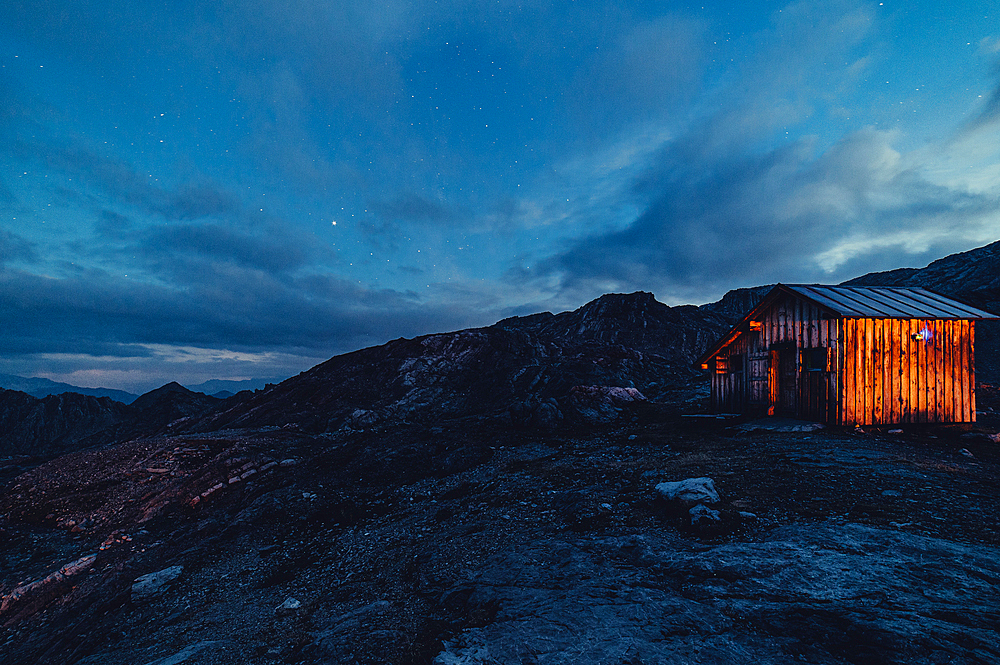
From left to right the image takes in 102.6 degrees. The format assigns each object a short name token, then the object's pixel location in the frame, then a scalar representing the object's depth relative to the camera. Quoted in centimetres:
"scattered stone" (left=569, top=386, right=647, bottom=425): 2158
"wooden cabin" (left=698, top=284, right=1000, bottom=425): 1440
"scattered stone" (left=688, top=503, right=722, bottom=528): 730
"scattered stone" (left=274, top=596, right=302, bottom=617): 714
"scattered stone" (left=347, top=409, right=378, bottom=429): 2589
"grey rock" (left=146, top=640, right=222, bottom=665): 620
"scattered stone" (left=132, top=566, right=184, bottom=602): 912
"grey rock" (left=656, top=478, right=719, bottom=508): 810
